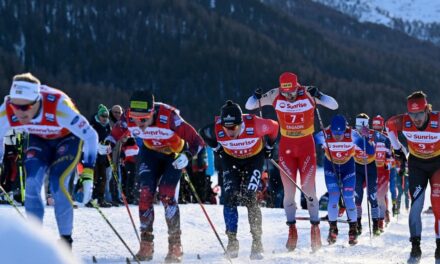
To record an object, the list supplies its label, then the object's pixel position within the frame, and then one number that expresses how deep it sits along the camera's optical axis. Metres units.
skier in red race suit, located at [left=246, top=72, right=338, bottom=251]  17.89
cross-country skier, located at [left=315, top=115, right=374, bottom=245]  20.80
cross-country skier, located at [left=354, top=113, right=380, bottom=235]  24.27
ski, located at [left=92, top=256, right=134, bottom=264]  13.69
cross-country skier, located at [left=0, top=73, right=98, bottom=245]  11.43
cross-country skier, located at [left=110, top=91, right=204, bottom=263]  14.12
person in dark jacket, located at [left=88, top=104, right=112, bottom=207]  23.50
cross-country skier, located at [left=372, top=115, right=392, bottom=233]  26.44
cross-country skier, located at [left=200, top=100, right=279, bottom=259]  15.98
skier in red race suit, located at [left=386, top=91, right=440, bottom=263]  15.57
